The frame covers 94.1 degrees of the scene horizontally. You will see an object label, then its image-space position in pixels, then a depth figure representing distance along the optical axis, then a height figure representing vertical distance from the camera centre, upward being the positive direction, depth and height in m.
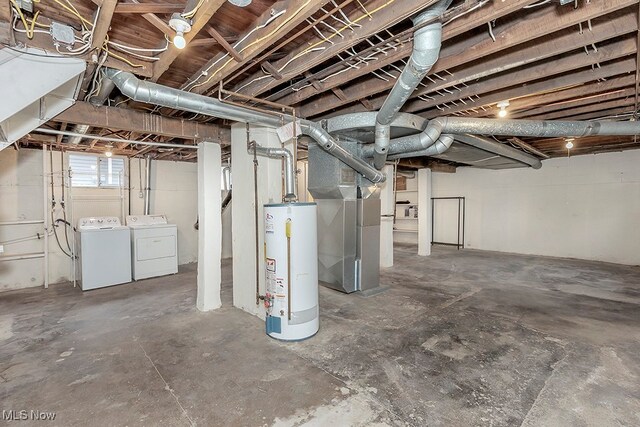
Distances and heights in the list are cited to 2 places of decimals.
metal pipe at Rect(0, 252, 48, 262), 4.57 -0.82
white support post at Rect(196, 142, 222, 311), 3.68 -0.26
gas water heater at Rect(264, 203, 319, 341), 2.79 -0.62
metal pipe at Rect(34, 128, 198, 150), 3.17 +0.80
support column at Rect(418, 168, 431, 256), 7.20 -0.18
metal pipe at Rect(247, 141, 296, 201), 3.02 +0.48
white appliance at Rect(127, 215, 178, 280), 5.07 -0.73
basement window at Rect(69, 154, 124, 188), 5.32 +0.63
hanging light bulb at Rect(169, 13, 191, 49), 1.55 +0.95
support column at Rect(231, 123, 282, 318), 3.43 +0.04
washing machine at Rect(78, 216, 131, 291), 4.54 -0.76
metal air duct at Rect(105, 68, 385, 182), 2.23 +0.86
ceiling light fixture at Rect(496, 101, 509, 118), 3.36 +1.13
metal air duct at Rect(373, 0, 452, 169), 1.65 +0.91
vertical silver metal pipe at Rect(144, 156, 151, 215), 6.04 +0.36
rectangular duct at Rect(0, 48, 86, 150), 1.84 +0.85
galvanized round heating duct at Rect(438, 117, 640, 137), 3.39 +0.90
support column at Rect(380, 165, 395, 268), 6.05 -0.38
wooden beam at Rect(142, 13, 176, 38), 1.64 +1.03
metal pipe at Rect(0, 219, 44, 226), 4.58 -0.27
